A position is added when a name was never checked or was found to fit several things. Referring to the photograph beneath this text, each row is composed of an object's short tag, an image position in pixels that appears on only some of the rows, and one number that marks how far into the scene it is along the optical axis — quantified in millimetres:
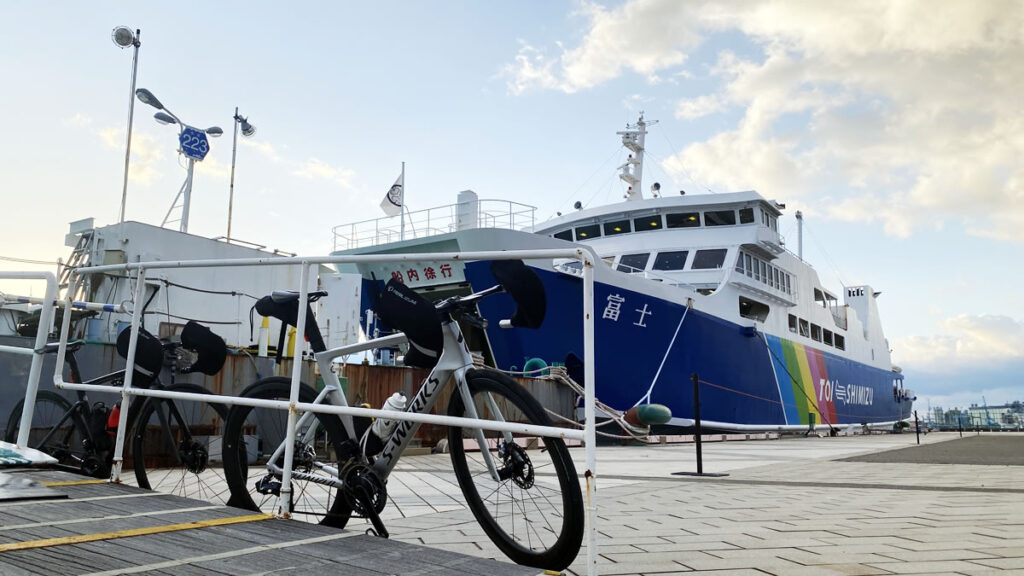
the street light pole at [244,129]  18062
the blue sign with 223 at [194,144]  13844
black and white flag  13747
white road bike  2416
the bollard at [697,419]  6900
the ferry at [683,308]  12523
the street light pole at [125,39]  13562
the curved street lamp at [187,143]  13336
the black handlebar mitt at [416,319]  2674
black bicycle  3568
